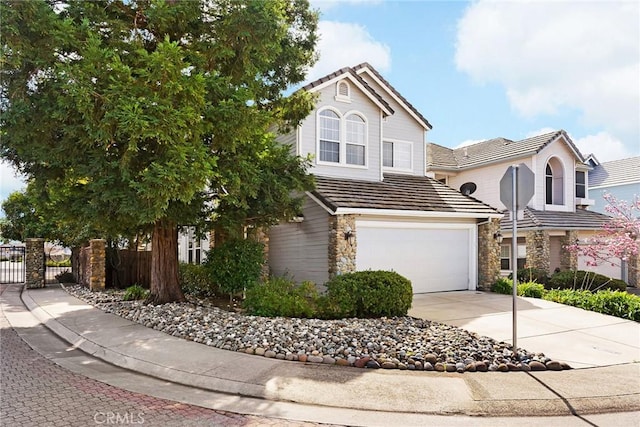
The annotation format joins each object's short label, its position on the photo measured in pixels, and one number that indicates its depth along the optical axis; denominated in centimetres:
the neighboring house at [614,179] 2511
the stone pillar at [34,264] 1656
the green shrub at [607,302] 992
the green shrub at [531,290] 1288
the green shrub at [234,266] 1143
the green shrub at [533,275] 1685
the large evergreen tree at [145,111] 749
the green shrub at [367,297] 911
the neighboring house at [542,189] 1848
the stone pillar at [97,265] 1531
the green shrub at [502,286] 1374
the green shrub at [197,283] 1306
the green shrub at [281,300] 911
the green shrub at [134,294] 1254
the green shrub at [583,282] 1473
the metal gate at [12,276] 1882
